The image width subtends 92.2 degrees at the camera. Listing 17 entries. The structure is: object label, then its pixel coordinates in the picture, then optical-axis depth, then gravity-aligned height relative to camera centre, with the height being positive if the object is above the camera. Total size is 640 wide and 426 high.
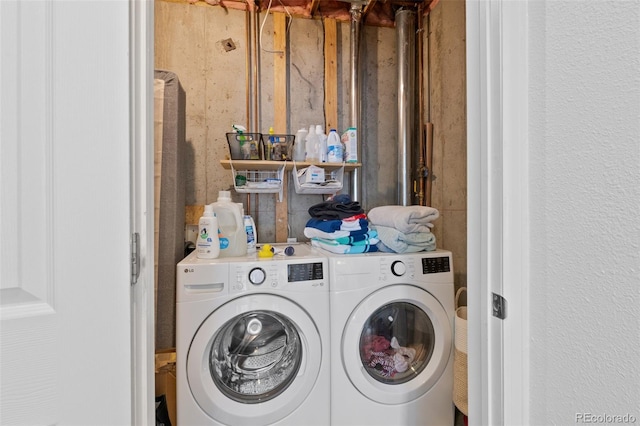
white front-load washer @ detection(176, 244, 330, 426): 1.24 -0.56
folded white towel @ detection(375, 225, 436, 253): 1.52 -0.15
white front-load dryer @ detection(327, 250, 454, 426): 1.38 -0.62
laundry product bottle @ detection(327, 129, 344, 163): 1.87 +0.38
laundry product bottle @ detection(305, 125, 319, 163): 1.90 +0.39
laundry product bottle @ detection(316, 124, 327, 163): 1.89 +0.41
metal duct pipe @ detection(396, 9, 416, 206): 2.06 +0.74
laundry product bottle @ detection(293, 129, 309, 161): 1.89 +0.40
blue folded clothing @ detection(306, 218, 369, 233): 1.59 -0.08
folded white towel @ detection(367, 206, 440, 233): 1.50 -0.03
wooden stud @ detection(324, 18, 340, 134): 2.13 +0.92
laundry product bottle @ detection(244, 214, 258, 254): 1.63 -0.12
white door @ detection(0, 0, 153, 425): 0.46 +0.00
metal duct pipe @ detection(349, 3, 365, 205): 2.06 +0.86
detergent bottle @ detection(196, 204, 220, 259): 1.42 -0.12
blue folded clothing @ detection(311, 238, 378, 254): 1.55 -0.19
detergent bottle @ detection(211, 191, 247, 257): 1.49 -0.07
